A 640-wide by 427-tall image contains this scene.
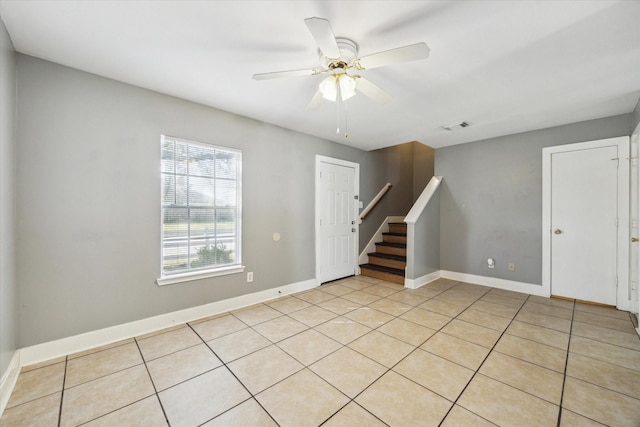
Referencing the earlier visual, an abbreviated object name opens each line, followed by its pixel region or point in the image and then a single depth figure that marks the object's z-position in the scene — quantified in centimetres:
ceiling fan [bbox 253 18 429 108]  144
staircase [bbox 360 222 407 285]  448
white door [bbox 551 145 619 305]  322
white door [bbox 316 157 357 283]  420
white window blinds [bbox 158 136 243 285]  270
